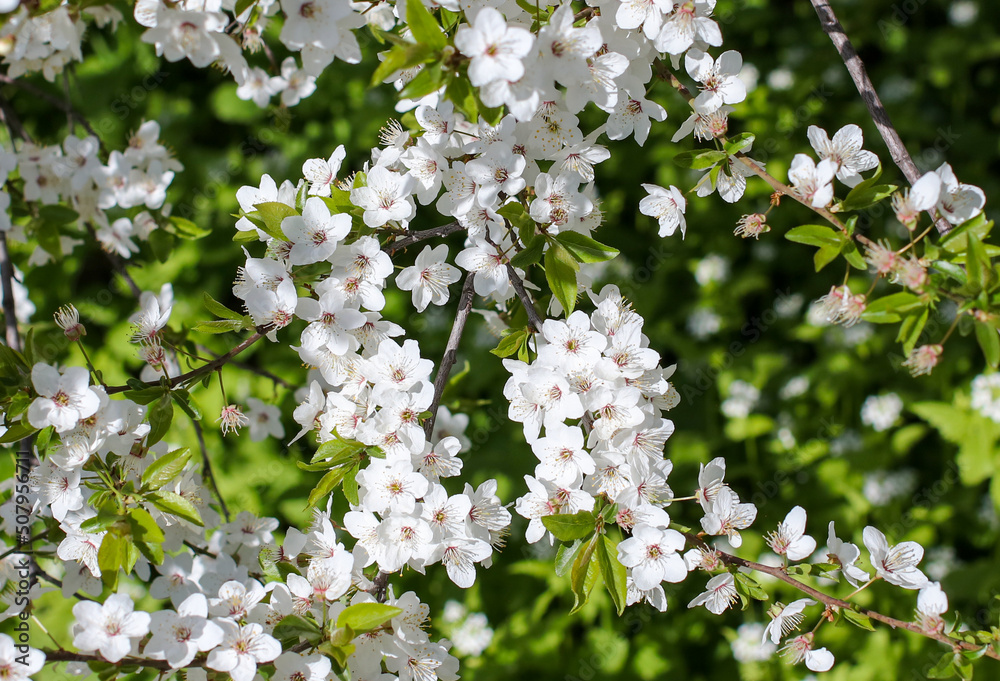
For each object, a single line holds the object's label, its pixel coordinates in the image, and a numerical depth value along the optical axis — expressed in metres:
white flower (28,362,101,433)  0.68
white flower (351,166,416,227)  0.69
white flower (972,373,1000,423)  0.99
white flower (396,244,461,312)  0.71
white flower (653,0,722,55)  0.69
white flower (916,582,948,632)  0.67
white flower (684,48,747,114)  0.71
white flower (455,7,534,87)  0.65
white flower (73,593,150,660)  0.68
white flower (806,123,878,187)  0.69
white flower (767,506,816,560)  0.70
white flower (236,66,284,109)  0.82
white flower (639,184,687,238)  0.72
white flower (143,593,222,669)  0.67
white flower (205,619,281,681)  0.67
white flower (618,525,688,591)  0.68
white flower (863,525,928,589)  0.70
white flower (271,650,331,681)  0.67
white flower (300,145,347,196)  0.71
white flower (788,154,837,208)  0.67
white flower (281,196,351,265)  0.68
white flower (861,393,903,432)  1.10
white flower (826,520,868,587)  0.70
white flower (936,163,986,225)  0.67
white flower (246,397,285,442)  0.86
